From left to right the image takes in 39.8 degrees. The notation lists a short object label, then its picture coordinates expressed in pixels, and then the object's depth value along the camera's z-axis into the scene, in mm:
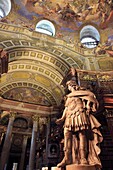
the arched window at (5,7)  10961
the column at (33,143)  9636
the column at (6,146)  9155
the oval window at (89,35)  12677
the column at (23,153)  14364
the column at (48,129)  10617
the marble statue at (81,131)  3086
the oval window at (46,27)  11987
